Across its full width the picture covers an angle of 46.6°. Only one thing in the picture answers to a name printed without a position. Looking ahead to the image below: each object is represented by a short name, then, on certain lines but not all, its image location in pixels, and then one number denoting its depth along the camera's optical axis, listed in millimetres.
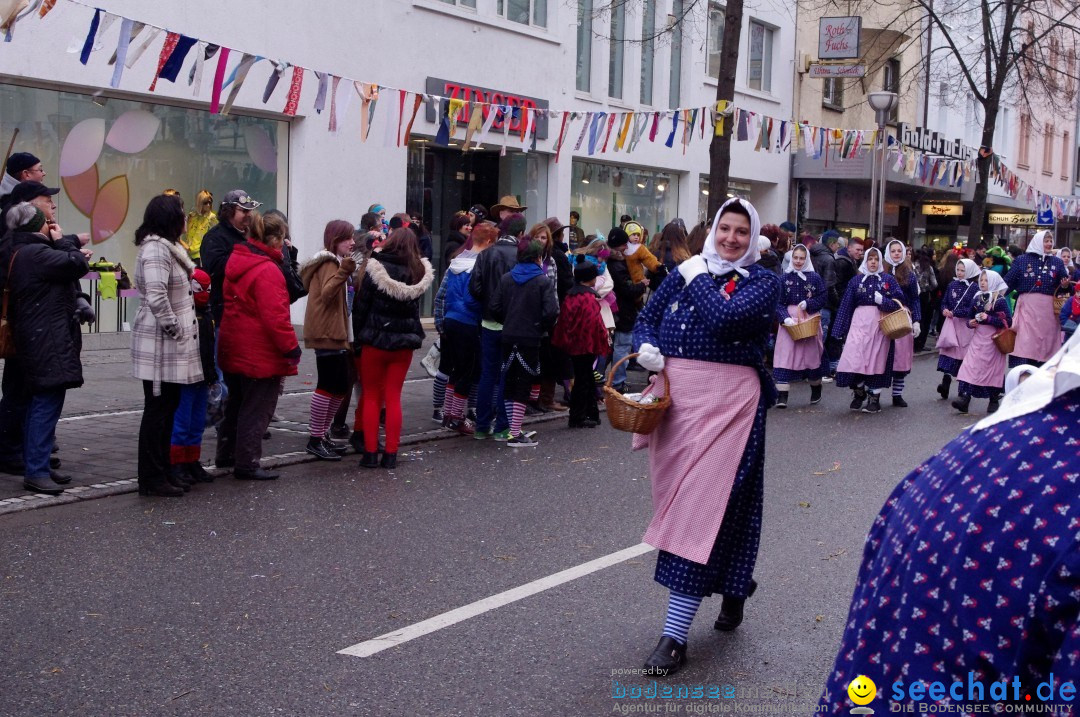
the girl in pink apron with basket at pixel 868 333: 12938
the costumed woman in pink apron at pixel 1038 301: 13453
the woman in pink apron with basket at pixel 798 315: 13094
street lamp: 20812
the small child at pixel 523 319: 10070
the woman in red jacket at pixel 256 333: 8203
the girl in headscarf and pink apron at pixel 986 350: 13148
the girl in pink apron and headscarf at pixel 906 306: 13109
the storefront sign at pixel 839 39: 22453
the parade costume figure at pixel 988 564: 1903
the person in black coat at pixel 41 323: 7520
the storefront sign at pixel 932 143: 28156
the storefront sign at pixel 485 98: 18203
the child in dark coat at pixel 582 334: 11070
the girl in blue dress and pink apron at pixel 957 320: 13852
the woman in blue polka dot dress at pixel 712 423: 4832
